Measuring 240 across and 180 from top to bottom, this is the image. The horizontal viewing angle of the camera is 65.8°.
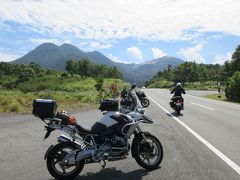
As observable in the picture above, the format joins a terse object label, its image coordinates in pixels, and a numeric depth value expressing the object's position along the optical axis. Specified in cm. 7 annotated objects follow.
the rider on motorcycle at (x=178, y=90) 1034
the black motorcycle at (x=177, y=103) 996
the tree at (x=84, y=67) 8518
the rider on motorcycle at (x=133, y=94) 616
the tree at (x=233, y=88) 2048
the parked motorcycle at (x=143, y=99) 1289
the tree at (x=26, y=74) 7418
